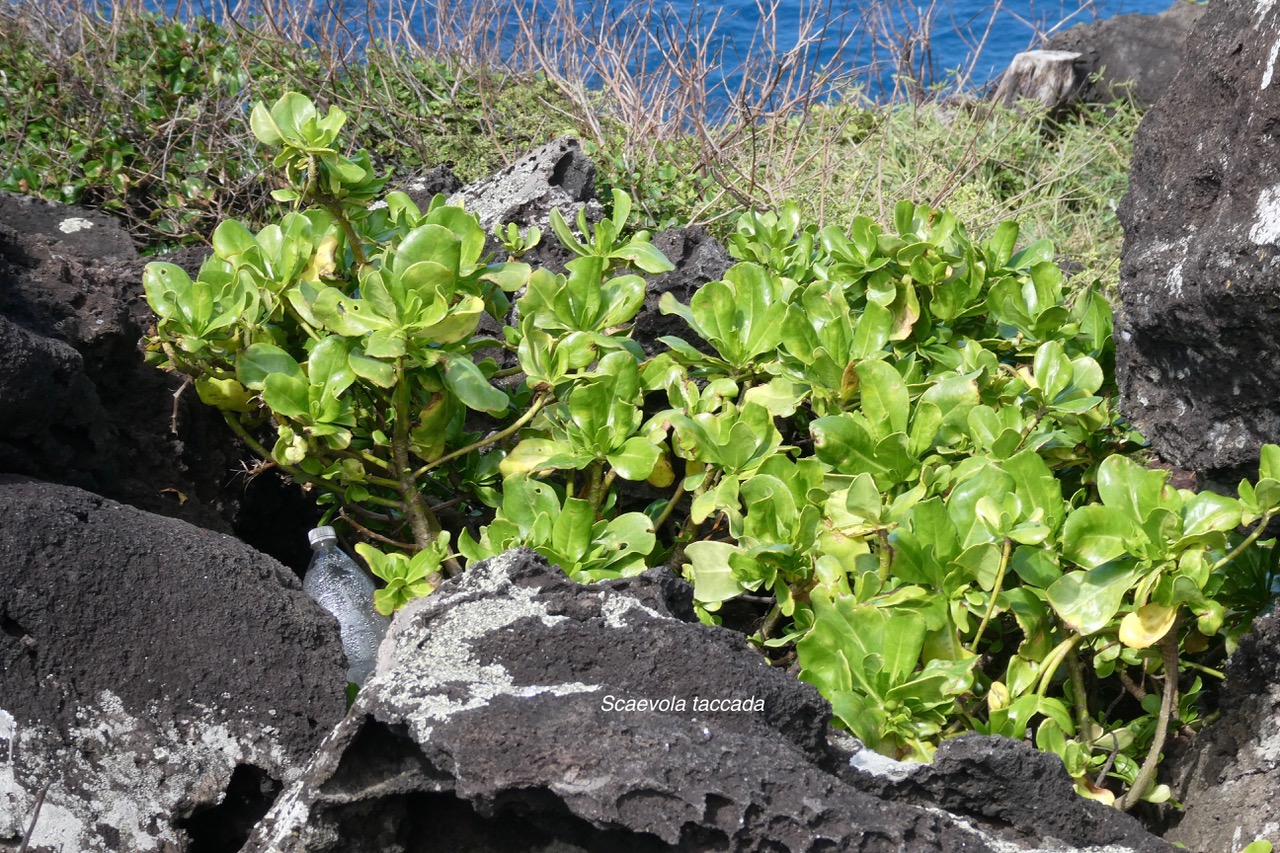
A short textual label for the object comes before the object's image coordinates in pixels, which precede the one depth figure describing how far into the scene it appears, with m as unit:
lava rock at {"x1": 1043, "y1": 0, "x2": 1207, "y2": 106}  7.35
